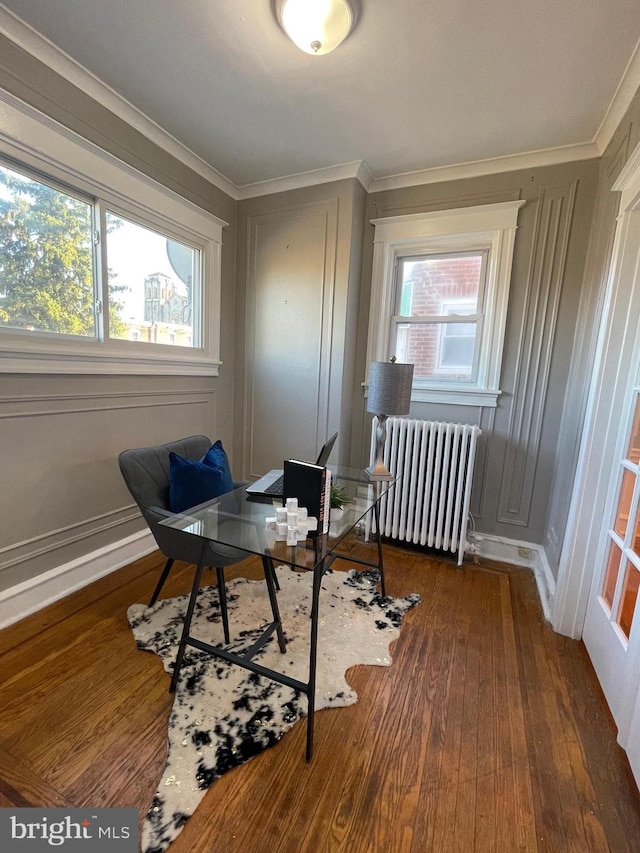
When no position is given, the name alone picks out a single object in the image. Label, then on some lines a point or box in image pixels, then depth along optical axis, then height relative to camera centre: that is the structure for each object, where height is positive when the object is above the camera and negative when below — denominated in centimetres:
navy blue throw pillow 176 -61
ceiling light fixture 144 +133
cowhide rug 118 -131
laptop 171 -63
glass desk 124 -65
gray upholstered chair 162 -67
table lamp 219 -16
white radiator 250 -77
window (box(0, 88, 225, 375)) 176 +50
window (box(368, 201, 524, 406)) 253 +51
